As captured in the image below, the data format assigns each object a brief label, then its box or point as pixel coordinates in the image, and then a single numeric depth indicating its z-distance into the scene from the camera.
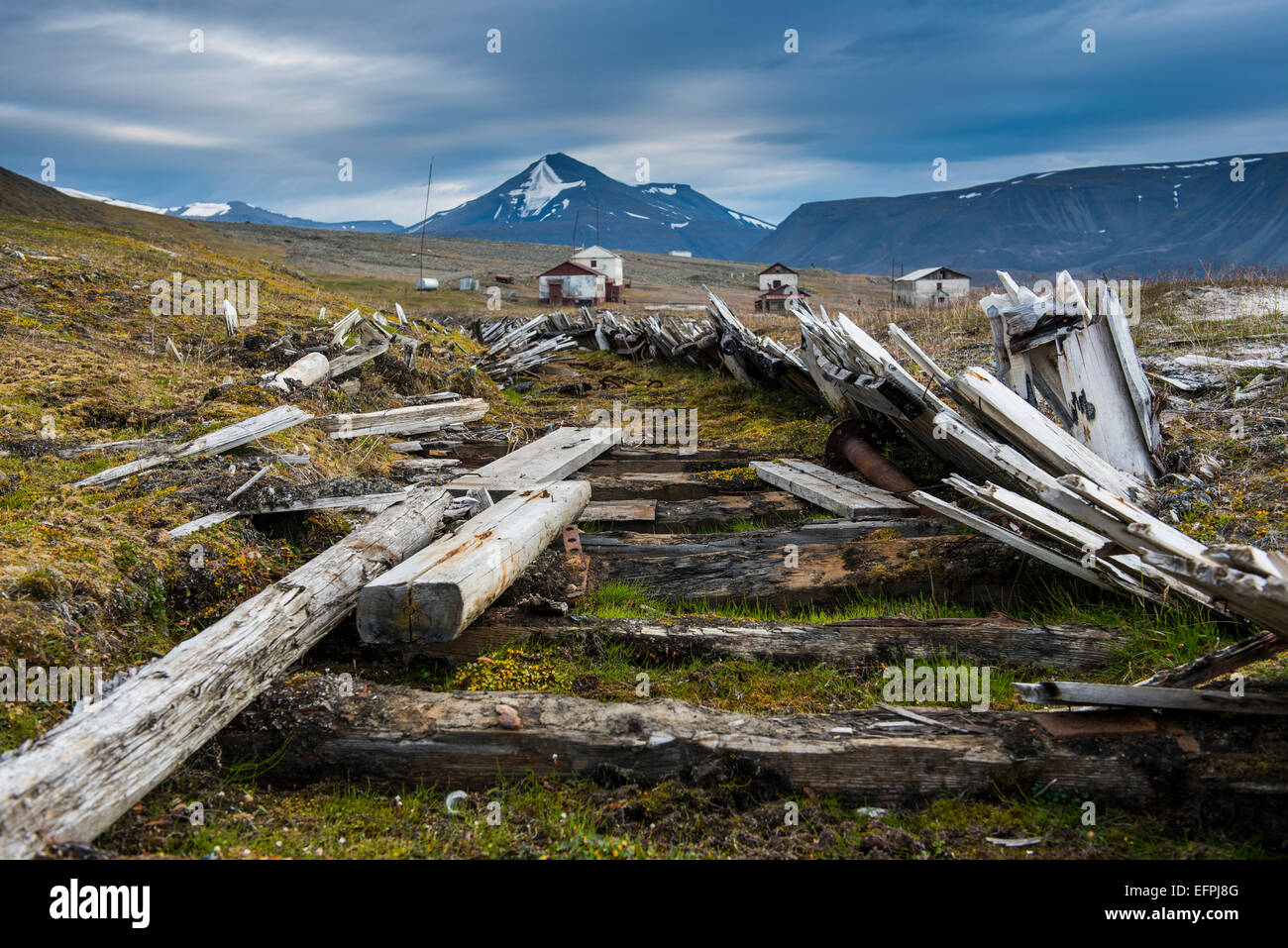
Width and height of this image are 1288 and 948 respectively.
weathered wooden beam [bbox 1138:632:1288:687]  3.18
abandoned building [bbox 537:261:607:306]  69.62
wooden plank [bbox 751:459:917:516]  6.34
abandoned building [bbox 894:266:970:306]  87.12
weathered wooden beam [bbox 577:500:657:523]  6.84
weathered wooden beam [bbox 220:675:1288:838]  3.10
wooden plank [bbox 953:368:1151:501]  5.24
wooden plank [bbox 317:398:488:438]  8.66
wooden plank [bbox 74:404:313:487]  5.80
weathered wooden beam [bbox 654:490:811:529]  6.97
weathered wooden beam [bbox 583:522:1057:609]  5.11
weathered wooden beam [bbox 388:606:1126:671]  4.18
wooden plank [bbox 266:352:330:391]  9.27
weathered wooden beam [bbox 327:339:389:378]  10.78
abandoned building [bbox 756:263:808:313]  92.94
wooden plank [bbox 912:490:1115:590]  4.66
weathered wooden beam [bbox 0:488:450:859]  2.52
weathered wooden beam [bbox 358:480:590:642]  3.91
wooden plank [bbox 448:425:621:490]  7.31
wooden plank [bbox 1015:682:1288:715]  3.12
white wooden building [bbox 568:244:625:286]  87.88
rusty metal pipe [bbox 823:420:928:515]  7.06
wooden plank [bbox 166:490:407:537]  5.18
